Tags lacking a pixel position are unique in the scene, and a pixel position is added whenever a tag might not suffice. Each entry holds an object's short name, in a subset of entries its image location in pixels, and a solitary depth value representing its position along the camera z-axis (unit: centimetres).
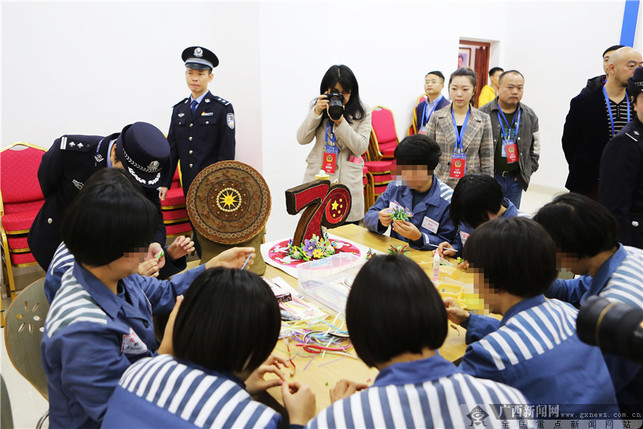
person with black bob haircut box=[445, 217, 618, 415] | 104
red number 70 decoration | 219
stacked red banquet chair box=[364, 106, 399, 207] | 513
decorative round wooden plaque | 199
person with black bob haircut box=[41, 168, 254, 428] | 104
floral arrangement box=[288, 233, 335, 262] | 218
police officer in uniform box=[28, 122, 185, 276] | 191
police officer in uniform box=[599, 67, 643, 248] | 204
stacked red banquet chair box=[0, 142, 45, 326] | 322
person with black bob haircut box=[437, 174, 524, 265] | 185
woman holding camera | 304
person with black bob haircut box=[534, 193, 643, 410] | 127
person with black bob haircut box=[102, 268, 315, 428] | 87
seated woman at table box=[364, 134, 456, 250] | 232
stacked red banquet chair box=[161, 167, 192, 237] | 391
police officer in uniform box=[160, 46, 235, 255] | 363
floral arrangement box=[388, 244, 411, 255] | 221
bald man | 291
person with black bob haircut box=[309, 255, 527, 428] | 81
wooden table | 124
